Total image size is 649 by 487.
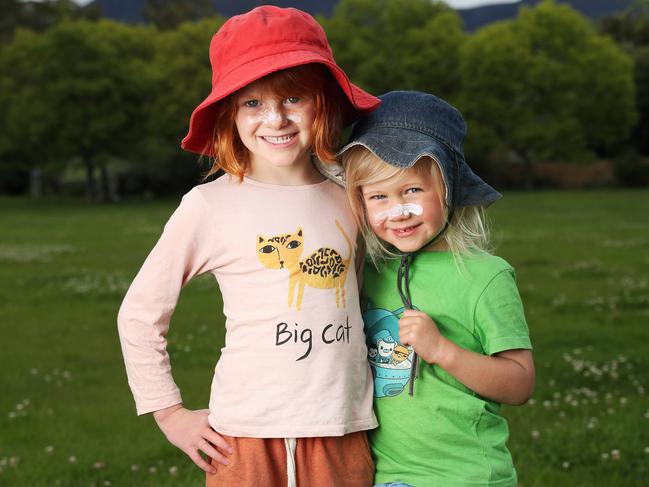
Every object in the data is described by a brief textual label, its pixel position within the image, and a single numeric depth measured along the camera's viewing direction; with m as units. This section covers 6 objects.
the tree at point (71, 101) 48.25
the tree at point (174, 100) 52.09
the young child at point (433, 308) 3.05
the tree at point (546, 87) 55.59
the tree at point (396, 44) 57.31
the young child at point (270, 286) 3.03
